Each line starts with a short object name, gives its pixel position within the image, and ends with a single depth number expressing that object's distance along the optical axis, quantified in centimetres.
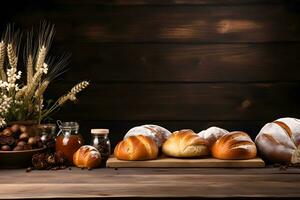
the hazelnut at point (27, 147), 185
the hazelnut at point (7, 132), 185
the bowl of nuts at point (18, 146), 183
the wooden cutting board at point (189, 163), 185
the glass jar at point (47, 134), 192
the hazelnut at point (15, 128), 186
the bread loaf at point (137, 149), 187
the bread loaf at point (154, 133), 197
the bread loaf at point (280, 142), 187
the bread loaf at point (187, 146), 189
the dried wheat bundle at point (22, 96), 187
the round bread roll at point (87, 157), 184
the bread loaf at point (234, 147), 186
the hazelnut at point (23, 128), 187
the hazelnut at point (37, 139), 188
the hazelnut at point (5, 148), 183
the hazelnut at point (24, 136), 186
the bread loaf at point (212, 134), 196
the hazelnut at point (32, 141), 187
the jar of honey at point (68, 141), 188
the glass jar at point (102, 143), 191
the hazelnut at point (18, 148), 184
